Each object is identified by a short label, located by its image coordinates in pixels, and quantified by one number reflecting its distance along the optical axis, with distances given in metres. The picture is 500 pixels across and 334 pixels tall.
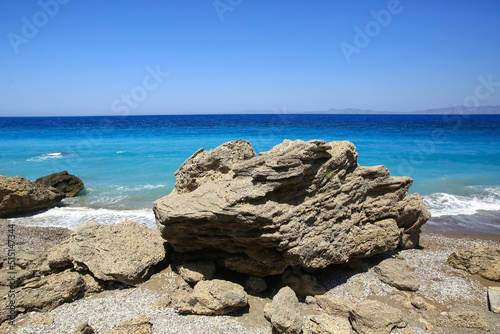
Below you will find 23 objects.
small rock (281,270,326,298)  7.34
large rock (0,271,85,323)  6.40
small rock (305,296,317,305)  7.04
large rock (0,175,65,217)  13.12
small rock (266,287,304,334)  5.81
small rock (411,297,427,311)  6.82
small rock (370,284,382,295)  7.49
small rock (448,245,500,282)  8.12
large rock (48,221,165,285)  7.26
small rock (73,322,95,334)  5.64
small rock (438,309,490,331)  6.23
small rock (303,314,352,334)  5.86
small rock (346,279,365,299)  7.40
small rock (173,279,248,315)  6.38
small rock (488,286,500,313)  6.80
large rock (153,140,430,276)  6.74
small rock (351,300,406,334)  5.93
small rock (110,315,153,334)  5.71
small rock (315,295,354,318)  6.63
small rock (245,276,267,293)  7.46
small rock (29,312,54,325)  6.06
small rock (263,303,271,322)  6.38
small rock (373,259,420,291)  7.59
